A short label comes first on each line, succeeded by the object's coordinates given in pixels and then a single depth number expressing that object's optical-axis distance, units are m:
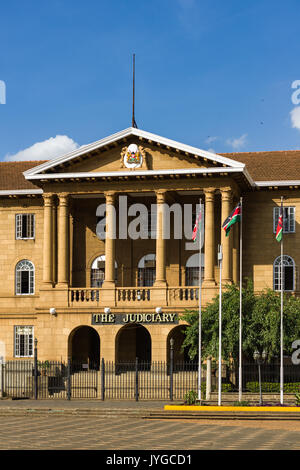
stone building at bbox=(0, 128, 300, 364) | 55.66
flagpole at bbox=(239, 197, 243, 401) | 43.84
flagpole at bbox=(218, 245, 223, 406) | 42.47
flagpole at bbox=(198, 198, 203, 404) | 44.44
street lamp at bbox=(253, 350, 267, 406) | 50.07
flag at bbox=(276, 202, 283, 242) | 46.72
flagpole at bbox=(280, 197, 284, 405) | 43.22
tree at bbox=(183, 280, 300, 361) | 48.84
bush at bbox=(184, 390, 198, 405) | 43.09
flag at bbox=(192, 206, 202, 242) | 48.31
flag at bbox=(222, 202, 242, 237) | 45.34
